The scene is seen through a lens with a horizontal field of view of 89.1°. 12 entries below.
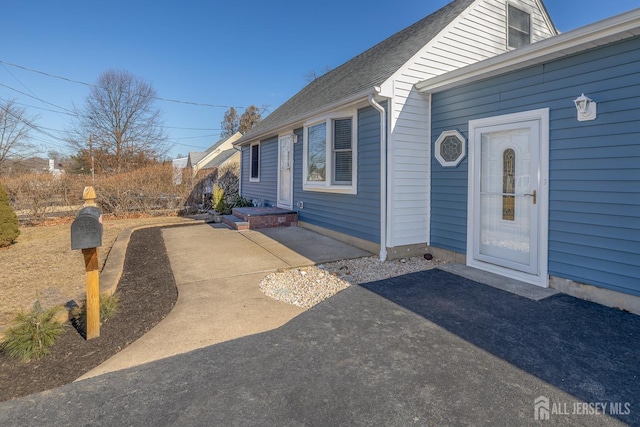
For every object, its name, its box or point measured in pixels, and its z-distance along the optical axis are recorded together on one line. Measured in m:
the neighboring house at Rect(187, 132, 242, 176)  28.30
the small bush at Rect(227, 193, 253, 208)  11.80
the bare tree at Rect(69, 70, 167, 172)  25.16
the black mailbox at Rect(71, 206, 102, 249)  2.64
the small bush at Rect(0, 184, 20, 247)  6.55
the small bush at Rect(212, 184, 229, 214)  11.37
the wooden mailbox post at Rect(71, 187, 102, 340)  2.66
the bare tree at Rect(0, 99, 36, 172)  20.12
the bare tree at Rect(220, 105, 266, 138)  39.25
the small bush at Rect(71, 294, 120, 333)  3.15
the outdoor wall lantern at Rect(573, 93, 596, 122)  3.63
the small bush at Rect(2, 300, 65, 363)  2.55
